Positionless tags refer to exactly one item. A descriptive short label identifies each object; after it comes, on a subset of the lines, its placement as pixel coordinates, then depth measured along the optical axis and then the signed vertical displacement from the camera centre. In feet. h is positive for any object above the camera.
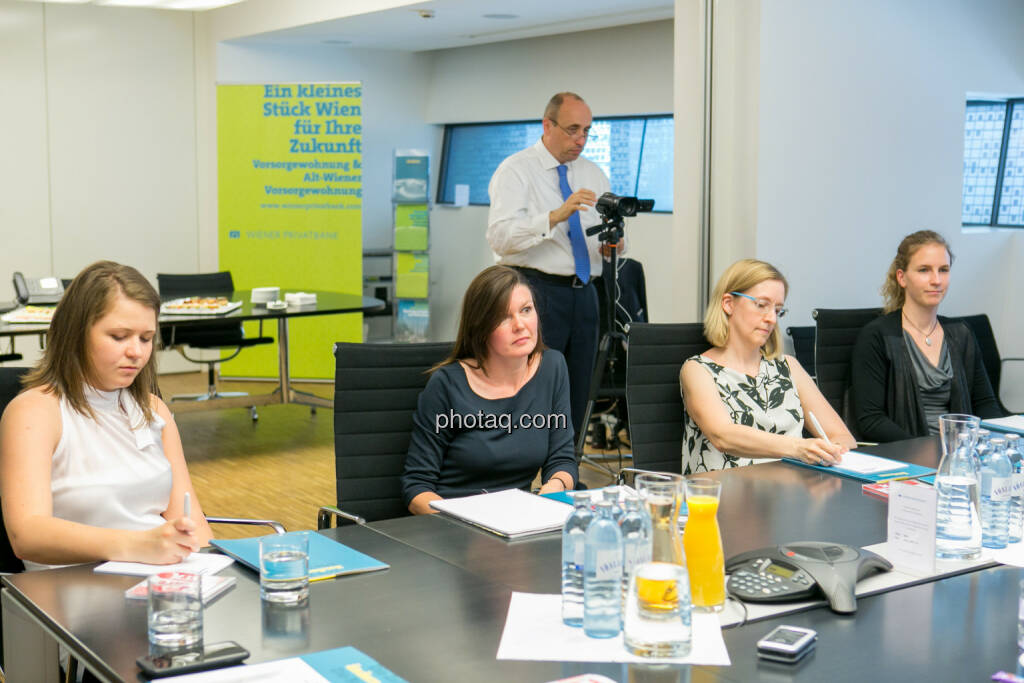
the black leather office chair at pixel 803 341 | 15.39 -1.35
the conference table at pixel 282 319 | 20.12 -1.36
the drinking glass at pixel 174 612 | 5.15 -1.75
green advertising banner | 26.84 +1.24
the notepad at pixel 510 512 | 7.32 -1.89
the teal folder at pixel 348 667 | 4.89 -1.94
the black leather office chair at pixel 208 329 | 22.53 -1.79
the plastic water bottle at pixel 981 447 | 7.45 -1.39
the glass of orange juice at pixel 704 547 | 5.54 -1.55
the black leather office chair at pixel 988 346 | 16.53 -1.52
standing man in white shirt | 15.39 +0.13
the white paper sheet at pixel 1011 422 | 10.76 -1.79
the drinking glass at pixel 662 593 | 5.00 -1.60
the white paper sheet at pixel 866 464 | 9.15 -1.88
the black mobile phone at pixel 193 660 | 4.92 -1.91
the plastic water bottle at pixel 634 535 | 5.37 -1.45
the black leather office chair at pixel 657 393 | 11.10 -1.52
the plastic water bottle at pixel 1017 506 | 7.26 -1.76
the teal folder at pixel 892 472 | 8.93 -1.88
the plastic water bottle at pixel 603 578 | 5.26 -1.62
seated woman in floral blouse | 10.62 -1.36
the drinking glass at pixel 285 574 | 5.83 -1.77
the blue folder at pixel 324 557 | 6.40 -1.90
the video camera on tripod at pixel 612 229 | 15.20 +0.23
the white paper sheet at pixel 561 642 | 5.14 -1.94
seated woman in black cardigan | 12.91 -1.37
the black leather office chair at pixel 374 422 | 9.59 -1.57
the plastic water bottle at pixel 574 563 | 5.53 -1.62
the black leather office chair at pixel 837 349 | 14.01 -1.34
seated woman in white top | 6.97 -1.29
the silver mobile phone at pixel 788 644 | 5.10 -1.89
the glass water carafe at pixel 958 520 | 6.80 -1.72
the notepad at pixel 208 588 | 5.85 -1.89
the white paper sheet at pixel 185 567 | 6.26 -1.88
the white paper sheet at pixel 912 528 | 6.48 -1.70
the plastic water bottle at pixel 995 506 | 7.07 -1.69
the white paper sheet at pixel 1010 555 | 6.81 -1.97
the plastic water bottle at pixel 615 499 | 5.55 -1.32
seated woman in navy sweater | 9.35 -1.45
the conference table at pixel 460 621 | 5.04 -1.94
